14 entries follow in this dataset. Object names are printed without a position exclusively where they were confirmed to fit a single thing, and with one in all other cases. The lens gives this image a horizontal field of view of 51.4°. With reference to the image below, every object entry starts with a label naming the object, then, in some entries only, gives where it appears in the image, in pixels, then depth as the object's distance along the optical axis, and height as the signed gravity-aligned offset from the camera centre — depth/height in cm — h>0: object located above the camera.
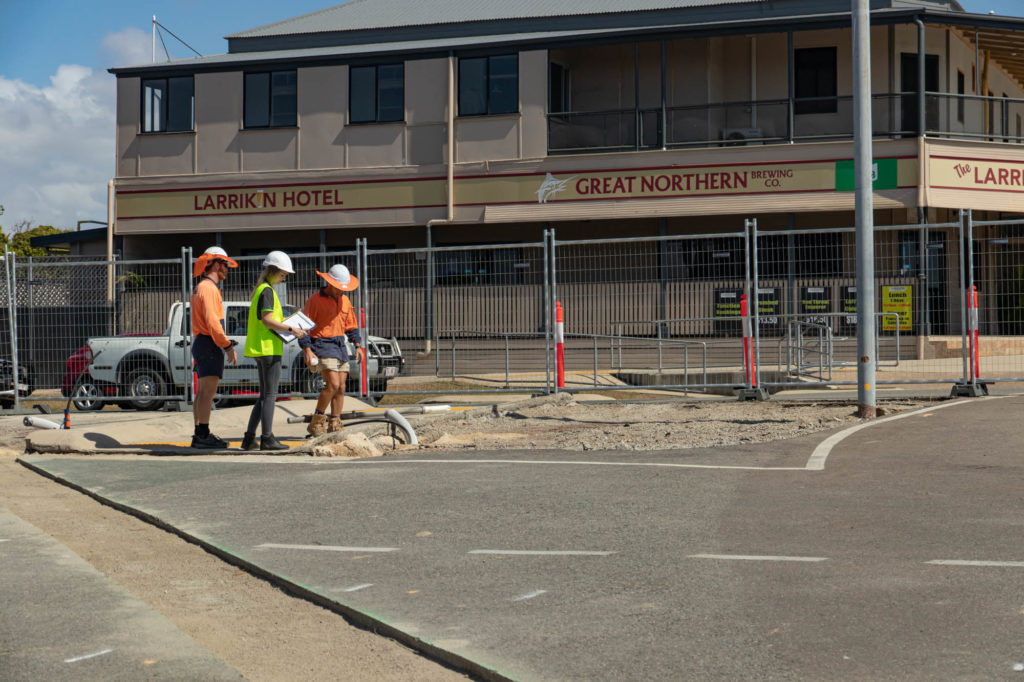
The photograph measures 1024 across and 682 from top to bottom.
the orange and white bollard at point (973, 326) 1212 +13
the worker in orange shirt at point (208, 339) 986 +8
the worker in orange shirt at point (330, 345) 1050 +1
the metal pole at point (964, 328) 1228 +11
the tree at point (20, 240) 4496 +480
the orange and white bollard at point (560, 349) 1303 -7
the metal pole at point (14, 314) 1486 +51
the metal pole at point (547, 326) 1360 +22
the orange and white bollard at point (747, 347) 1256 -8
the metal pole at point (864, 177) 1119 +171
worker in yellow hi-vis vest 990 +8
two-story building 2286 +499
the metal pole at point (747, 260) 1274 +99
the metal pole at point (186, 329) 1426 +26
